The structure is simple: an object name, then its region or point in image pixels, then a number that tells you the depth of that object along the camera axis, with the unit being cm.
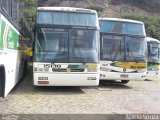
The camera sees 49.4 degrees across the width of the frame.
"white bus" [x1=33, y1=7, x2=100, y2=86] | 611
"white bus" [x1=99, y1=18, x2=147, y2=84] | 739
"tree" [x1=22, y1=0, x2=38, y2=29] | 1538
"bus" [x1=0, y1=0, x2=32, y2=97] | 440
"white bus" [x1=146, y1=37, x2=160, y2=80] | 1026
